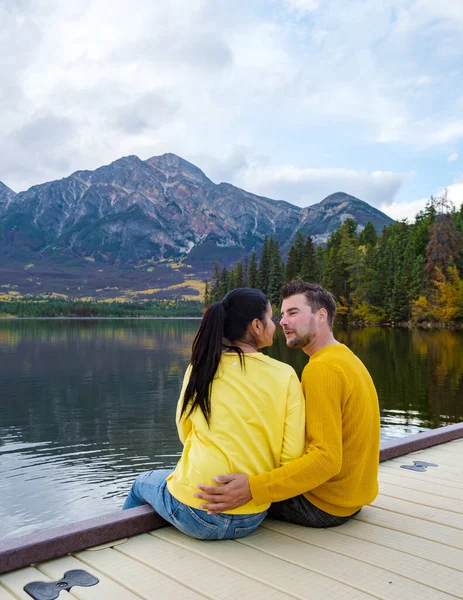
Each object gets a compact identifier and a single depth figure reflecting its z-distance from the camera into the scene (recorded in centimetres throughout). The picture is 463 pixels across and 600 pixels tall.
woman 294
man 292
